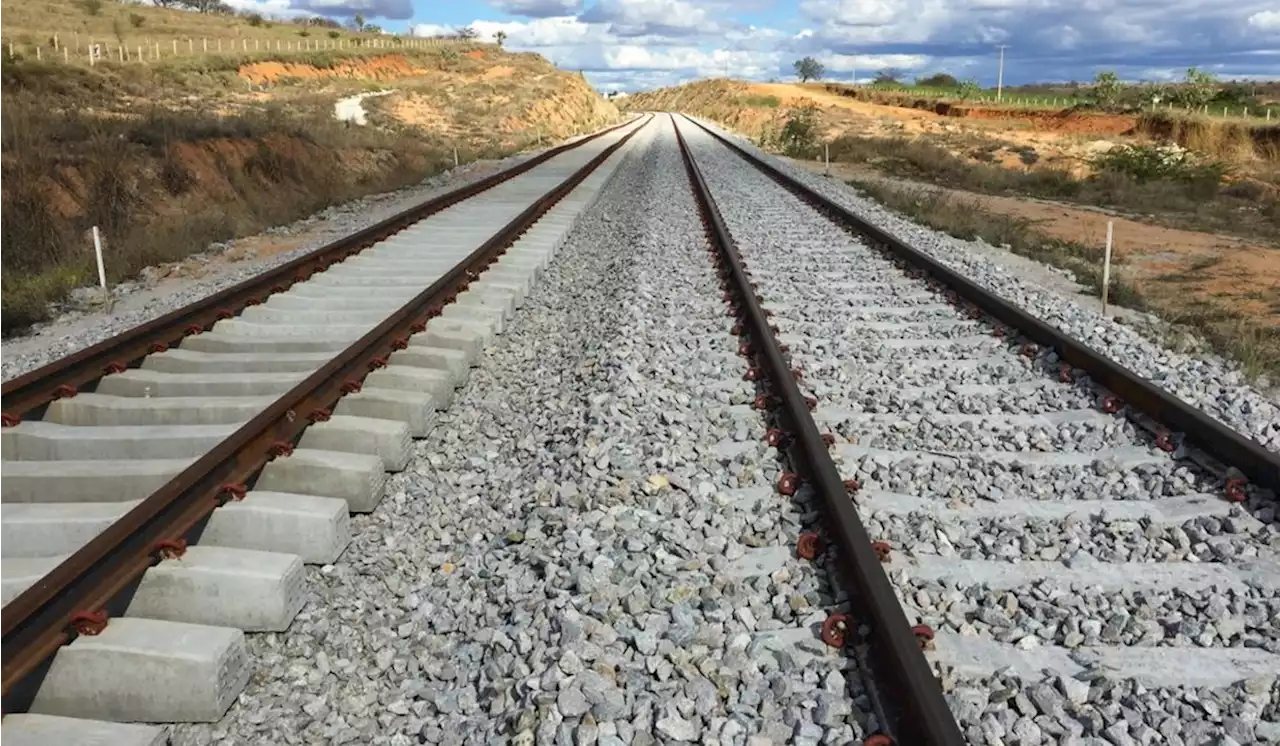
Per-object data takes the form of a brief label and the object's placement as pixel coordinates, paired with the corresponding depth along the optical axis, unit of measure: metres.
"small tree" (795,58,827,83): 170.75
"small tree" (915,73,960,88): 131.25
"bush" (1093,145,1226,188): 27.47
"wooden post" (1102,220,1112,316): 9.54
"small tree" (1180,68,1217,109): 66.31
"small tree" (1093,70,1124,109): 71.00
